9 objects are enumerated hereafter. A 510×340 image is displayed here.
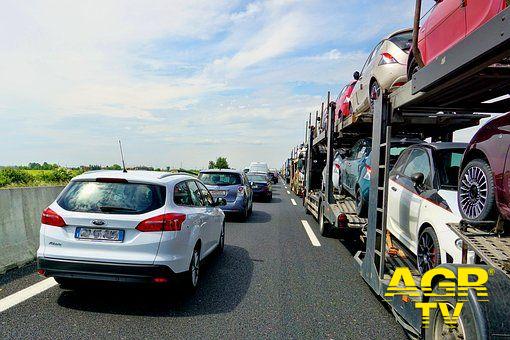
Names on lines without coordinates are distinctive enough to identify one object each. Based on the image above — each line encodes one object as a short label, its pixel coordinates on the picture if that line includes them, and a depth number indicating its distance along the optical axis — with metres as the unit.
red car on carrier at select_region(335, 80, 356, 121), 9.80
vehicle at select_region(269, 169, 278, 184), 42.13
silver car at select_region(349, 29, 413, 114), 6.86
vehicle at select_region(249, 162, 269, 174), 37.56
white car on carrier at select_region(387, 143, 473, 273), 4.18
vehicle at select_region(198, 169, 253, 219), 12.20
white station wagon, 4.51
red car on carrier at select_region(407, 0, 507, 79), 3.16
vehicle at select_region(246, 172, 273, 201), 19.77
